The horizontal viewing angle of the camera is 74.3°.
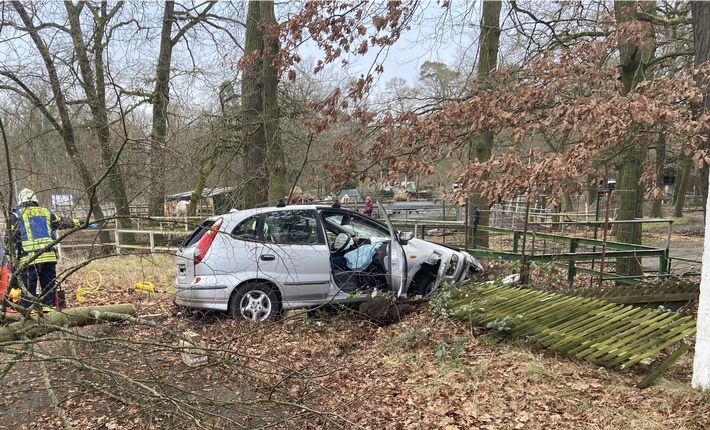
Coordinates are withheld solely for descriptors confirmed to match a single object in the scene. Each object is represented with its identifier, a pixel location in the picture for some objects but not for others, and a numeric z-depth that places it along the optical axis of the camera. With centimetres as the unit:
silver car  594
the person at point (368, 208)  1081
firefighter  465
